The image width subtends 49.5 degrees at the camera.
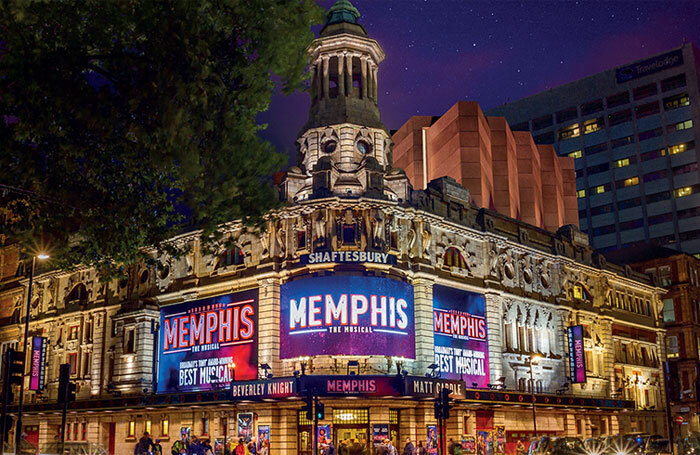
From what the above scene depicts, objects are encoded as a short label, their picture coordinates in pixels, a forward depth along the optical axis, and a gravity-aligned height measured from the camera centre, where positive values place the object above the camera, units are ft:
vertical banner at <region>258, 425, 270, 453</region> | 138.92 -5.62
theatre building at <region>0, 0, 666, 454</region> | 138.51 +17.07
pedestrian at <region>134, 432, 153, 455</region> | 113.42 -5.71
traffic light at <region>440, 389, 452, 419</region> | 114.62 -0.27
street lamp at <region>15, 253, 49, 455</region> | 68.95 -1.75
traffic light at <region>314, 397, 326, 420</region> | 107.04 -1.00
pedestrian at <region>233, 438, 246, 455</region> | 115.55 -6.53
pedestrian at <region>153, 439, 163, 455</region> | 116.45 -6.34
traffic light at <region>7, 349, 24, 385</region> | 78.43 +4.44
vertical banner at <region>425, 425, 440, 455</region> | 140.90 -7.26
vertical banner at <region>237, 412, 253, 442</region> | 142.51 -3.65
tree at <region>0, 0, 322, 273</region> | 54.39 +21.74
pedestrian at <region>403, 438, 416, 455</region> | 114.82 -7.00
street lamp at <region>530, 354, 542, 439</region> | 165.15 +9.38
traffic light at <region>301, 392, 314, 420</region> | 103.24 -0.41
